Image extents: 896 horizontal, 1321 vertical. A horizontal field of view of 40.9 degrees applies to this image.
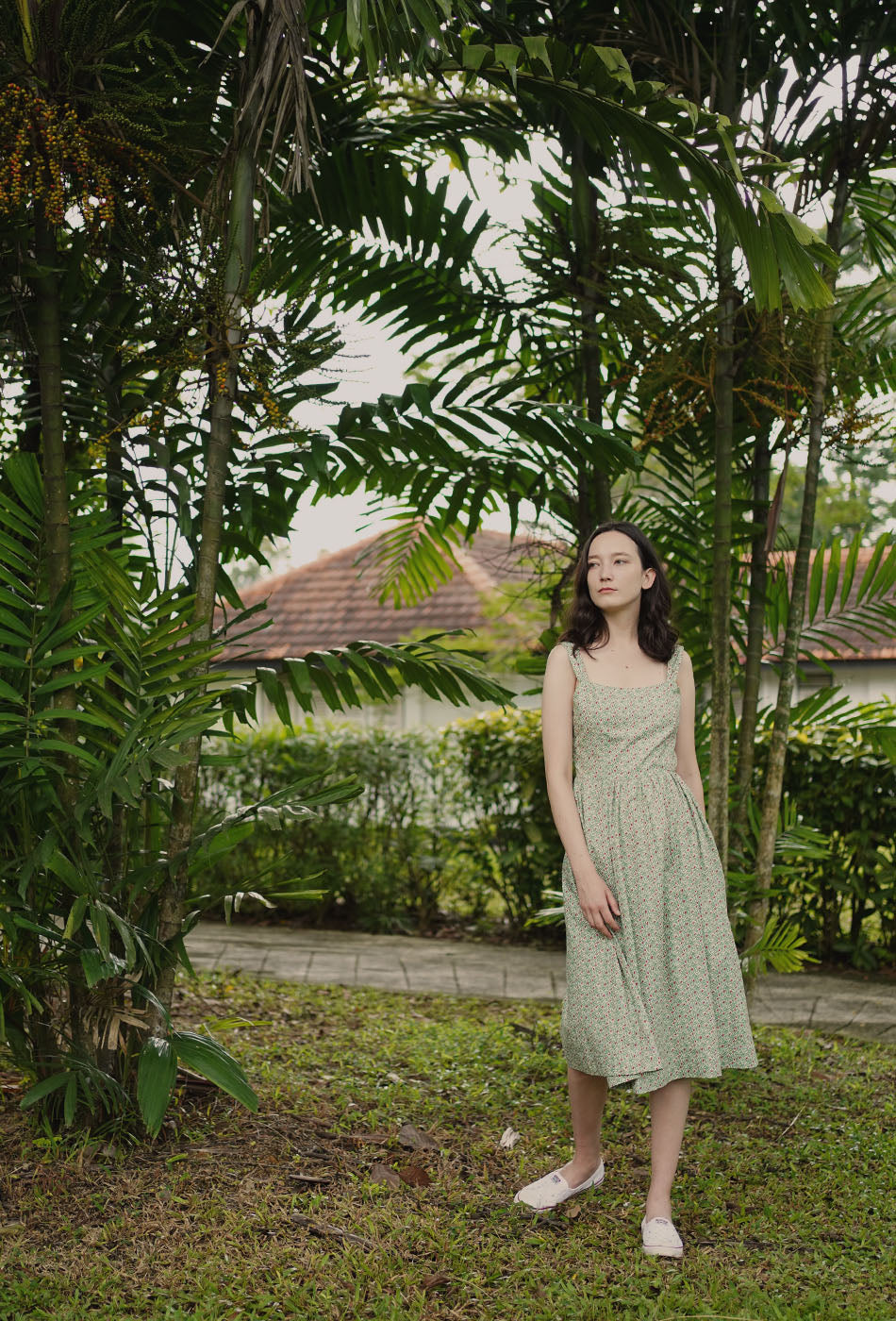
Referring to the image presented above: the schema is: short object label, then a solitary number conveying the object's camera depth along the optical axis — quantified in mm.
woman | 2746
